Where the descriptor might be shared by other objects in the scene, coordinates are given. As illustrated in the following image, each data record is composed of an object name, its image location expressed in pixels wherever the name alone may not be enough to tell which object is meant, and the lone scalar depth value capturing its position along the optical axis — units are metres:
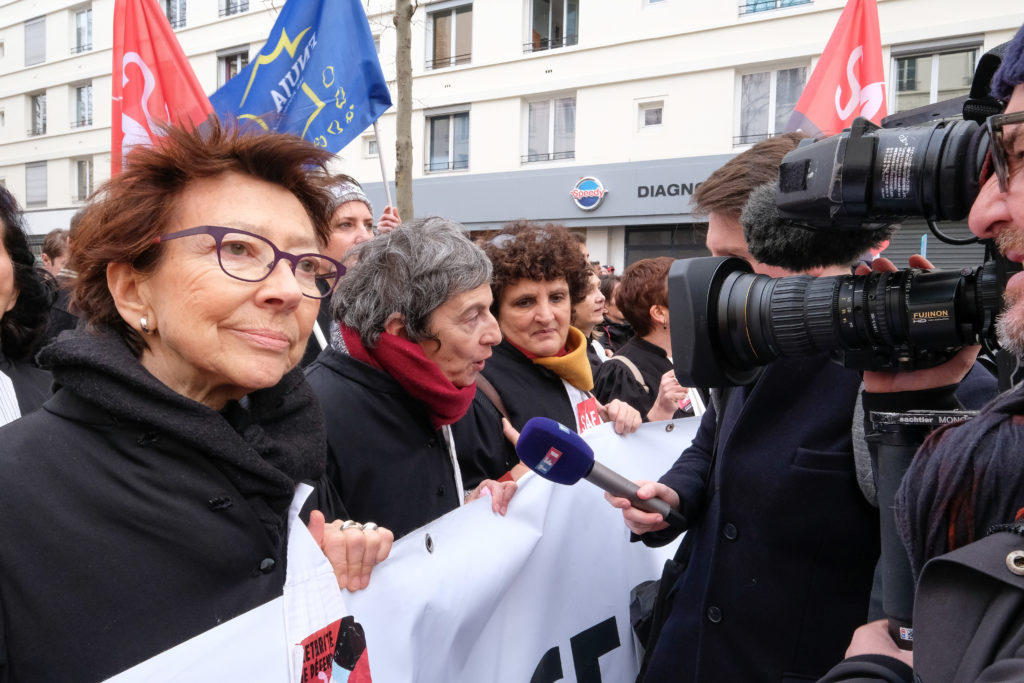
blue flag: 4.31
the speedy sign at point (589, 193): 15.31
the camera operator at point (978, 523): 0.94
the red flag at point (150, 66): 3.87
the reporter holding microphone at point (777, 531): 1.65
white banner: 1.33
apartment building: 13.20
